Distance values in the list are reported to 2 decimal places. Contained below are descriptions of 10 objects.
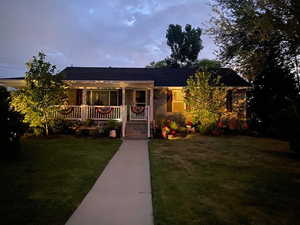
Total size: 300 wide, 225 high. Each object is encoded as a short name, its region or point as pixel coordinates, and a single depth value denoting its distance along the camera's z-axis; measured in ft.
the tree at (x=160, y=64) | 108.06
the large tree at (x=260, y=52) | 32.45
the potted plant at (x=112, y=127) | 34.78
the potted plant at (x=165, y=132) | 35.46
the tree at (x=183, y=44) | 103.04
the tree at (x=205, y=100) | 37.63
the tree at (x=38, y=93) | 31.32
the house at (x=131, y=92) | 38.78
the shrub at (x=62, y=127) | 35.96
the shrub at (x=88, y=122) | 37.37
